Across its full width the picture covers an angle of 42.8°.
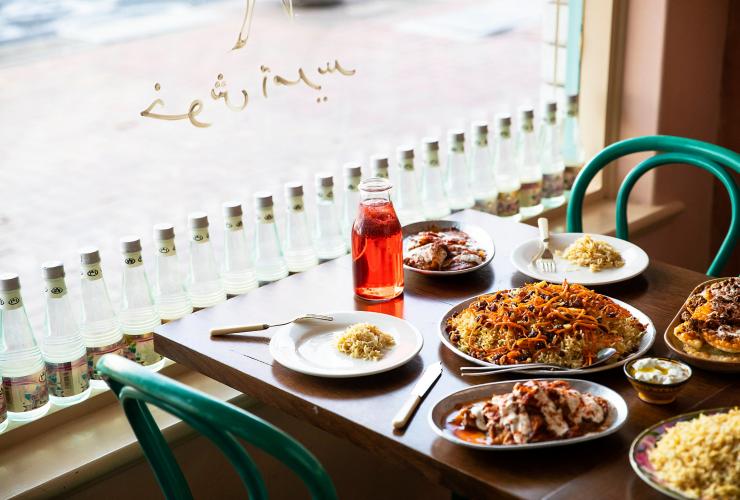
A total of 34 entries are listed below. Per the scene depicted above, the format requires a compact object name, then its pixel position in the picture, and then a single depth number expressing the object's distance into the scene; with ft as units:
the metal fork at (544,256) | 5.57
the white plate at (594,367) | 4.29
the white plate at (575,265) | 5.39
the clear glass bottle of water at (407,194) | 6.96
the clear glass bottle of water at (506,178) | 7.96
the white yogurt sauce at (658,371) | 4.08
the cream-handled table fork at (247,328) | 5.01
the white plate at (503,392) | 3.70
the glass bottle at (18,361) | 5.26
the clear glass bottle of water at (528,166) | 8.03
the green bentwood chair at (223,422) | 3.29
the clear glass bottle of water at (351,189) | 6.52
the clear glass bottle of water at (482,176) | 7.62
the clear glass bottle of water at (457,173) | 7.34
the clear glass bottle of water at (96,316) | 5.49
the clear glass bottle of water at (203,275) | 5.93
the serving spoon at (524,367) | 4.33
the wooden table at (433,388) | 3.66
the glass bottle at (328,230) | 6.53
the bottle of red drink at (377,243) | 5.20
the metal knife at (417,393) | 4.02
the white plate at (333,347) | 4.48
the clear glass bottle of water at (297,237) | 6.33
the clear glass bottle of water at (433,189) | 7.06
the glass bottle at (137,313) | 5.72
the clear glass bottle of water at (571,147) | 8.53
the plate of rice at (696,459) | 3.33
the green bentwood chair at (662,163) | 6.40
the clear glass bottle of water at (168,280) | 5.79
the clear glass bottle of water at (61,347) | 5.36
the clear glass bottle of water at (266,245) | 6.13
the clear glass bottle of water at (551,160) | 8.17
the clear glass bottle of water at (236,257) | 6.02
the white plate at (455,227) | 5.53
